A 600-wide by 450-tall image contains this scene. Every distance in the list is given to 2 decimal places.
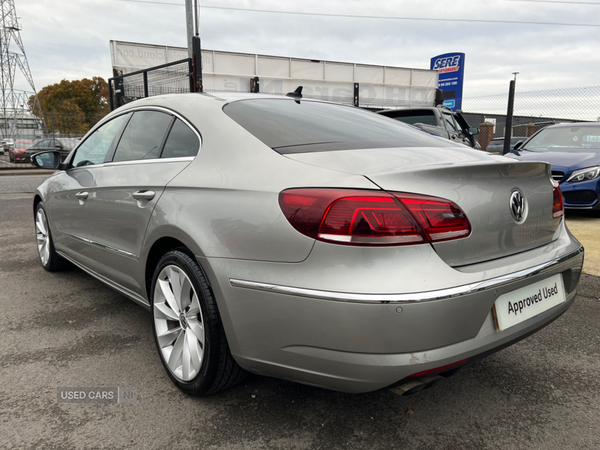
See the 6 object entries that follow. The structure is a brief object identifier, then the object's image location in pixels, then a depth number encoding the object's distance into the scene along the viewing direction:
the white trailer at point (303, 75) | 13.40
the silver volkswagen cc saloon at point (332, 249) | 1.50
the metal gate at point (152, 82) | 7.51
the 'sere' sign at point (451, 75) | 19.44
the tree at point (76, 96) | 56.87
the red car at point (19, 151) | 25.67
